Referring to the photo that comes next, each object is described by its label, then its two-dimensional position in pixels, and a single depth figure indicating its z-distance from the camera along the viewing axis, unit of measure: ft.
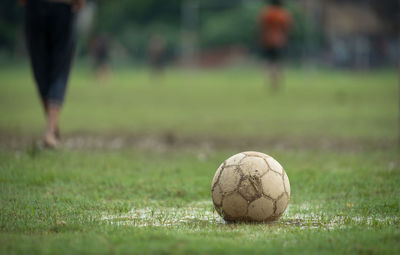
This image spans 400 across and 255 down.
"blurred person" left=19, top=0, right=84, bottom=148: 30.40
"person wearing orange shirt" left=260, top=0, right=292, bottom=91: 84.79
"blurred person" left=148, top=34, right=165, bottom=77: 153.28
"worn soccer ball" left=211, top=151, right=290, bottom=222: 17.40
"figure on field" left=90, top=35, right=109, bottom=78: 141.30
